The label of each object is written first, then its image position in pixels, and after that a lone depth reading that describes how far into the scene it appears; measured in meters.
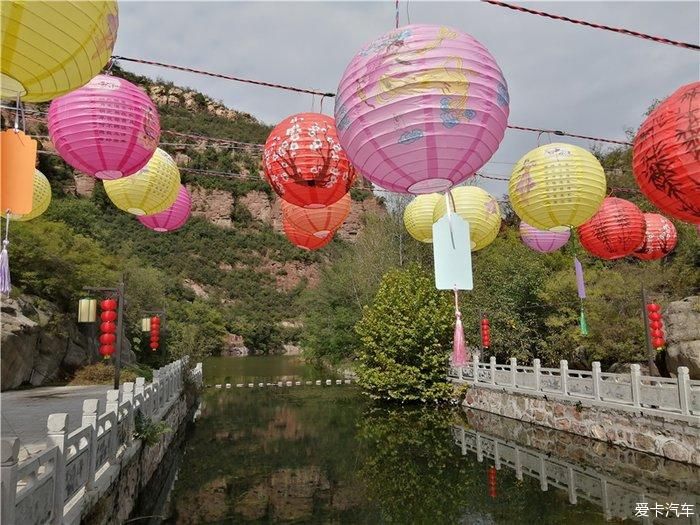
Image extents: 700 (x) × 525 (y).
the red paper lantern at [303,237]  5.67
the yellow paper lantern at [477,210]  5.50
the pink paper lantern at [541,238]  6.84
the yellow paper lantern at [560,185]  4.54
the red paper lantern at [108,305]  12.27
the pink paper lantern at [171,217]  5.90
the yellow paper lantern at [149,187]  4.74
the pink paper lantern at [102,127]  3.63
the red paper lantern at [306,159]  4.07
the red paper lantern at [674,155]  3.05
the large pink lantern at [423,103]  2.70
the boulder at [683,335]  12.61
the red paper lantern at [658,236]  7.29
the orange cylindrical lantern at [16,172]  2.27
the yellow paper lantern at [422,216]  6.05
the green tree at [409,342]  16.27
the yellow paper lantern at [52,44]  2.20
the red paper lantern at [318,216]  5.24
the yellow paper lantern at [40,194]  5.16
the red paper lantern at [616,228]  6.00
